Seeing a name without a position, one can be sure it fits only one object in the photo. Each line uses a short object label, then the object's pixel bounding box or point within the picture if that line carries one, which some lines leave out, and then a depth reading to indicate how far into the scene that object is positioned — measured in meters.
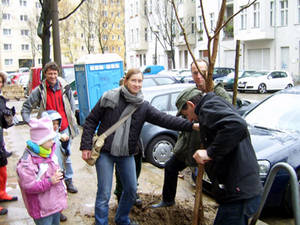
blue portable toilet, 10.53
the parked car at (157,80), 15.35
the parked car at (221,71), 27.67
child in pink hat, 3.11
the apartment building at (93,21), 38.81
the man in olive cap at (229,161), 2.57
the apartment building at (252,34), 29.41
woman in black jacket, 3.72
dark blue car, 4.42
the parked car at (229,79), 25.04
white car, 24.03
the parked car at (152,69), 31.71
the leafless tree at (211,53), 3.23
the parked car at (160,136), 7.37
